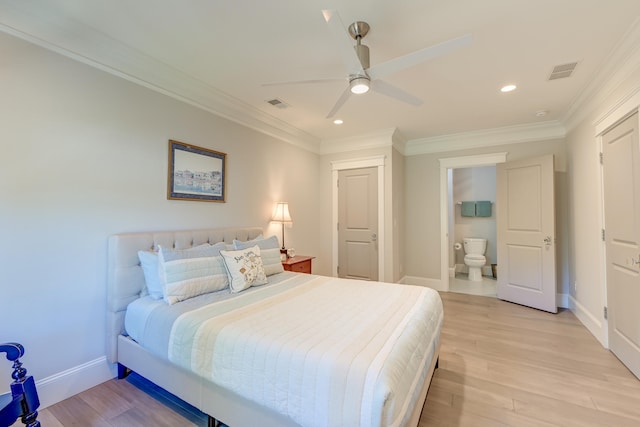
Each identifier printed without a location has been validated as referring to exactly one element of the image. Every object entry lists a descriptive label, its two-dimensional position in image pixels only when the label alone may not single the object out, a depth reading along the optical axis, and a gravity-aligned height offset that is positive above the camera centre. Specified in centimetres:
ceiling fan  157 +100
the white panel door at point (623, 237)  225 -15
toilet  546 -73
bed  119 -65
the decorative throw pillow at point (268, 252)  283 -34
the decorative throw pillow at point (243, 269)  237 -43
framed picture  266 +47
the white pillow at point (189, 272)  205 -41
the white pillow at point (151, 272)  213 -40
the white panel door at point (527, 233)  372 -19
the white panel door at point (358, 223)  448 -6
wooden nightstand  350 -57
